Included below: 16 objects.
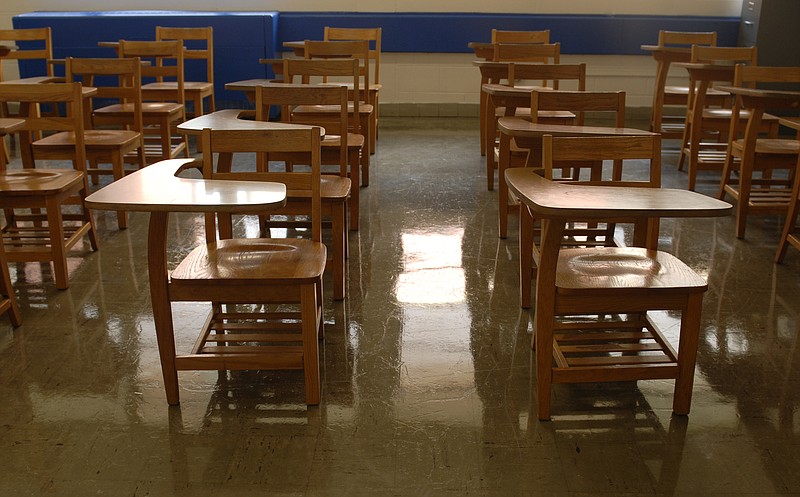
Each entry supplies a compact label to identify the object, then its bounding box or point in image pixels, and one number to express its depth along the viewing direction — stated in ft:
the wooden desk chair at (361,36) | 20.38
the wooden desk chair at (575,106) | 10.87
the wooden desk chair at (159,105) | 17.33
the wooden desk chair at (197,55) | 20.15
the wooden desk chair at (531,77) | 13.71
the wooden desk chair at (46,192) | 10.90
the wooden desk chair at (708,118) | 16.83
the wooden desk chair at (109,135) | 13.64
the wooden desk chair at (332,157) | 10.50
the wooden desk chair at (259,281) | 7.55
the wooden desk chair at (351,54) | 16.33
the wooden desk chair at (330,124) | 11.64
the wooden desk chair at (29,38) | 20.21
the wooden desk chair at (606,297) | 7.41
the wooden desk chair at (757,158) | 13.69
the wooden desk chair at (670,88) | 19.48
